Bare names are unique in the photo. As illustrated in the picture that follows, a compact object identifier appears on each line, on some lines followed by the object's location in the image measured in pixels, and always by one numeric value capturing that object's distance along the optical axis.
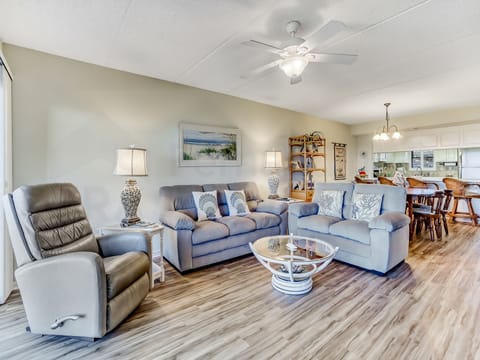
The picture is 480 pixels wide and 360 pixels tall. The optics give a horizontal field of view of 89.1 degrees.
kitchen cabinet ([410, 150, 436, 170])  6.10
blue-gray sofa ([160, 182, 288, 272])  2.79
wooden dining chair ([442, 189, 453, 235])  4.08
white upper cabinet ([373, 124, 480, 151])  5.31
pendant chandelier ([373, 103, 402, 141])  4.61
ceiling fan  1.98
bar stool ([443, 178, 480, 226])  4.91
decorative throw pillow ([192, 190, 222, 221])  3.33
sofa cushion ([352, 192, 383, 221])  3.14
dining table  3.71
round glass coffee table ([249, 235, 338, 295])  2.27
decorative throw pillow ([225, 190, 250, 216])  3.62
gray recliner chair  1.67
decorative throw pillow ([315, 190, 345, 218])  3.52
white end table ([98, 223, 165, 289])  2.58
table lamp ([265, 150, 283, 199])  4.43
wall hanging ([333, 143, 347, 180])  6.52
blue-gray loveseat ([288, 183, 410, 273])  2.69
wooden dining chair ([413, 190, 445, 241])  3.95
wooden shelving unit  5.12
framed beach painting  3.77
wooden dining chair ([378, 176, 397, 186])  5.16
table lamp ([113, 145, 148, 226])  2.64
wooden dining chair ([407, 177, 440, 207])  4.61
